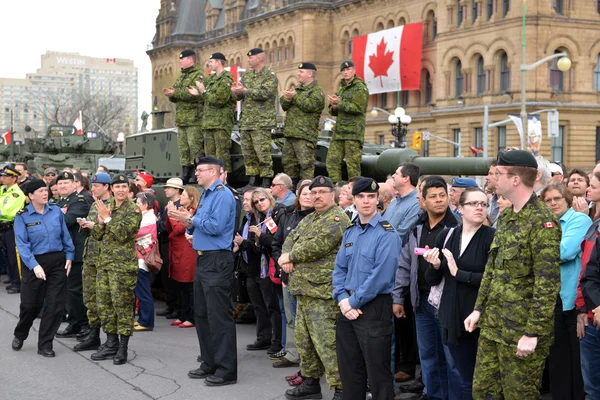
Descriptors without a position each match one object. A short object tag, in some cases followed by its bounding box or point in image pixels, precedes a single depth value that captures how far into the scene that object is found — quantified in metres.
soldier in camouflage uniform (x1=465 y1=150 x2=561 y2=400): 5.40
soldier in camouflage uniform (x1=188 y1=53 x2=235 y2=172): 12.78
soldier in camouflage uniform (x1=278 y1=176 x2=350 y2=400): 7.53
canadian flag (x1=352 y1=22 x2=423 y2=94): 53.00
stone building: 45.12
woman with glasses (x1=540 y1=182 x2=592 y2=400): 6.48
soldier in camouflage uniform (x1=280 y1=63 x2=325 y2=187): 12.04
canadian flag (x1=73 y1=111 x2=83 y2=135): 33.74
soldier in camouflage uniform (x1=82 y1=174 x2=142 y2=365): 9.37
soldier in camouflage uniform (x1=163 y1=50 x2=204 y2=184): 13.44
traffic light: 42.72
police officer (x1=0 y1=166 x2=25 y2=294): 11.95
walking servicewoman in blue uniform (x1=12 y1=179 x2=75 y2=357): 9.88
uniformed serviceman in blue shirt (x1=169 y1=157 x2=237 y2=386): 8.45
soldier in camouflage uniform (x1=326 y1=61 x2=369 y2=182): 11.94
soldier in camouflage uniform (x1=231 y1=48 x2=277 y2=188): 12.32
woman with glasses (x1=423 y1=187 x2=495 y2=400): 6.34
